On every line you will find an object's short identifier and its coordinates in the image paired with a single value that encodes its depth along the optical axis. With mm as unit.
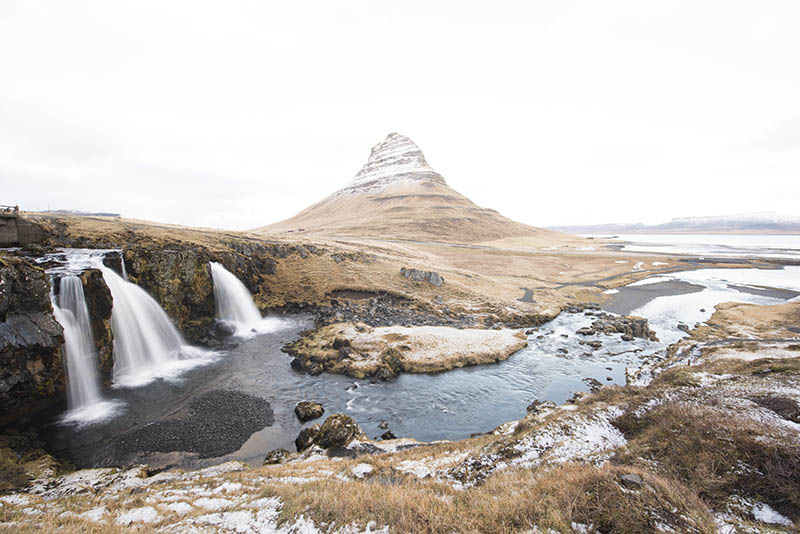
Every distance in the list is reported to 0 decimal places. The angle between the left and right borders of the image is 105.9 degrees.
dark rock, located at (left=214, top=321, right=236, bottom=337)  31444
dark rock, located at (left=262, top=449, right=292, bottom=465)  14038
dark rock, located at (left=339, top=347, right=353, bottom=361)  26250
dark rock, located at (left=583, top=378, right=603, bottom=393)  21884
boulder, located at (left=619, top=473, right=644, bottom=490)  6723
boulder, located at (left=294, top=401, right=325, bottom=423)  18453
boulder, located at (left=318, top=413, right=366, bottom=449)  14617
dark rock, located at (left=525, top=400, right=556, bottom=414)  18997
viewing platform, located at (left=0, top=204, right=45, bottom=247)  25250
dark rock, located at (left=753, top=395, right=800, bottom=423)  9570
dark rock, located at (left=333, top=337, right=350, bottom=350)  27869
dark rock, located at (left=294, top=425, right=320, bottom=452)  15366
